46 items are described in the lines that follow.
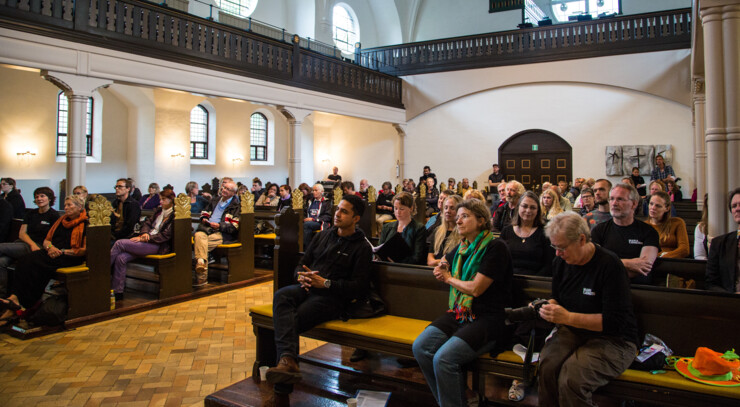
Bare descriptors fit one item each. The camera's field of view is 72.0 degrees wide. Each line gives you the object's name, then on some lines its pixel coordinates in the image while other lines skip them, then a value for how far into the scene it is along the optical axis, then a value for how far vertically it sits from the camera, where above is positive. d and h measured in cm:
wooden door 1512 +174
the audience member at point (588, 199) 552 +18
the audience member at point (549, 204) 469 +11
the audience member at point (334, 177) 1736 +133
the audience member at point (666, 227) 412 -9
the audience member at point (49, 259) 515 -46
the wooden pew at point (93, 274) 515 -61
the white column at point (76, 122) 871 +162
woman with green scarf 276 -55
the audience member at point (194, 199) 948 +31
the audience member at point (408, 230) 436 -13
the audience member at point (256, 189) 1323 +67
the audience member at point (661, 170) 1244 +114
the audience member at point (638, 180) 1277 +90
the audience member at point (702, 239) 439 -21
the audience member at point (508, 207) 500 +8
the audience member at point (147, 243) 579 -33
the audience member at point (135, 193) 1080 +47
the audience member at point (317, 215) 839 +0
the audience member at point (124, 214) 655 +1
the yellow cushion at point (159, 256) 599 -49
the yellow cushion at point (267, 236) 808 -34
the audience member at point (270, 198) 1008 +34
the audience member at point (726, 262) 318 -29
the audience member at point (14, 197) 795 +27
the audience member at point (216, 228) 673 -18
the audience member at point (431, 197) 1179 +44
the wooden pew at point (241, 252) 698 -52
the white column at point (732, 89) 438 +111
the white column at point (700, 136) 896 +145
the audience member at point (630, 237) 341 -15
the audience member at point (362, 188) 1247 +72
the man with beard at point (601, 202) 465 +13
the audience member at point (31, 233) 574 -21
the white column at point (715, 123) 446 +82
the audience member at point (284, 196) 912 +35
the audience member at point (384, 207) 1044 +17
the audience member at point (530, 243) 370 -21
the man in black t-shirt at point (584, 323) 250 -55
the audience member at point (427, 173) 1535 +130
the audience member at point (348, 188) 942 +51
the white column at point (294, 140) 1302 +195
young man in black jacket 341 -46
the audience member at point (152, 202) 919 +23
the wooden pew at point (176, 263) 602 -57
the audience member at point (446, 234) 390 -16
